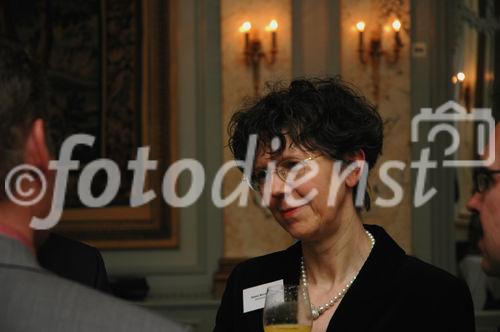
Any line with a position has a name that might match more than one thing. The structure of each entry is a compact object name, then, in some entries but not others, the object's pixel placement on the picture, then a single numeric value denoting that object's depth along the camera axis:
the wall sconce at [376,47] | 6.17
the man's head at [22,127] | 1.32
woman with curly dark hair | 2.43
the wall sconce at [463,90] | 6.17
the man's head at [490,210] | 2.23
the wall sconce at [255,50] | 6.10
